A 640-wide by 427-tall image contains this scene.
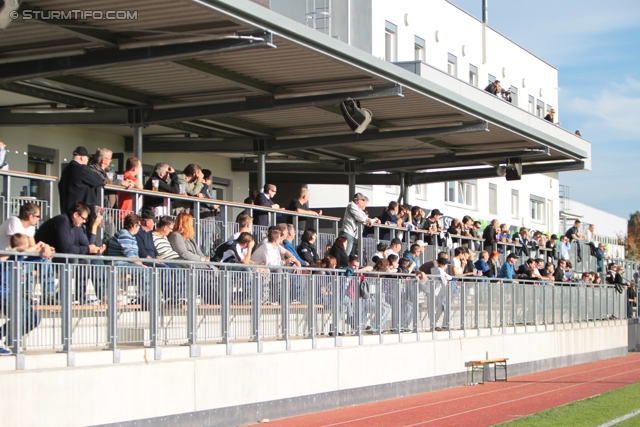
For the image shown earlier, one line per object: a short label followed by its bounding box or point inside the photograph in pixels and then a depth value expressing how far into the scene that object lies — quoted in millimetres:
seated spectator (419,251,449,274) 21344
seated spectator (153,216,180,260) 13797
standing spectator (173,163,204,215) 17453
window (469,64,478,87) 46562
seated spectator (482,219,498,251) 28422
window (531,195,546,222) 56250
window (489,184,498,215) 51041
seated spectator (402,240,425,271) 20594
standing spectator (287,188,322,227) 20725
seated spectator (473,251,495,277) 25170
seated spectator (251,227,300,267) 15766
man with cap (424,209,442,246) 25412
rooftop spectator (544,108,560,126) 37381
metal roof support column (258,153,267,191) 24298
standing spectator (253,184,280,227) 19672
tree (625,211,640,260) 97625
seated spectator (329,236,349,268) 18328
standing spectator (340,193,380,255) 19766
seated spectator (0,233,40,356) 10609
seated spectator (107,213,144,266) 12898
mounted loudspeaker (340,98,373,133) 19812
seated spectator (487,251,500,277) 25438
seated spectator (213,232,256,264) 15055
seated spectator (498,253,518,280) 25938
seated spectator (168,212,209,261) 14311
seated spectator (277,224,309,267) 17250
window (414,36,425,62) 41250
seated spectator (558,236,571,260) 32938
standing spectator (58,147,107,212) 13430
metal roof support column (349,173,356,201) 28844
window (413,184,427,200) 42750
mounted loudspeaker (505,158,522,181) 28125
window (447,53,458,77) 44397
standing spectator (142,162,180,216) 16688
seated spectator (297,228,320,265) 18344
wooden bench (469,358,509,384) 22125
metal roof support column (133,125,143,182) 20125
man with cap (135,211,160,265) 13258
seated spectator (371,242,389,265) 20122
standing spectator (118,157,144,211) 15706
